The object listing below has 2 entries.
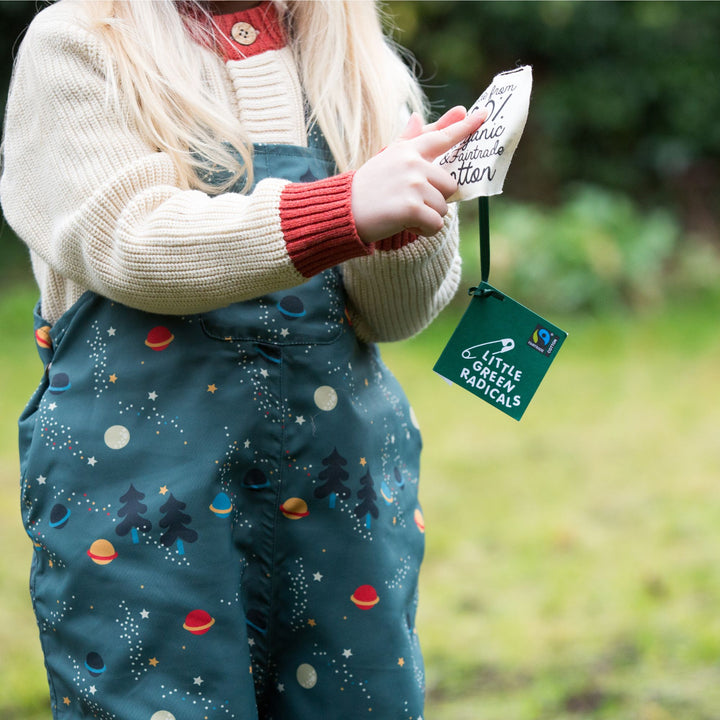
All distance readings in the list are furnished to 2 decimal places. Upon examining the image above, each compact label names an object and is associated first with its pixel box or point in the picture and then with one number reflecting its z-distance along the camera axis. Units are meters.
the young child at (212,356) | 2.16
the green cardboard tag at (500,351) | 2.21
